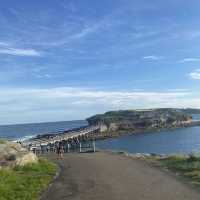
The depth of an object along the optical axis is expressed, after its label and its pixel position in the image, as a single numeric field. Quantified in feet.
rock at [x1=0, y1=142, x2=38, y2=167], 39.32
